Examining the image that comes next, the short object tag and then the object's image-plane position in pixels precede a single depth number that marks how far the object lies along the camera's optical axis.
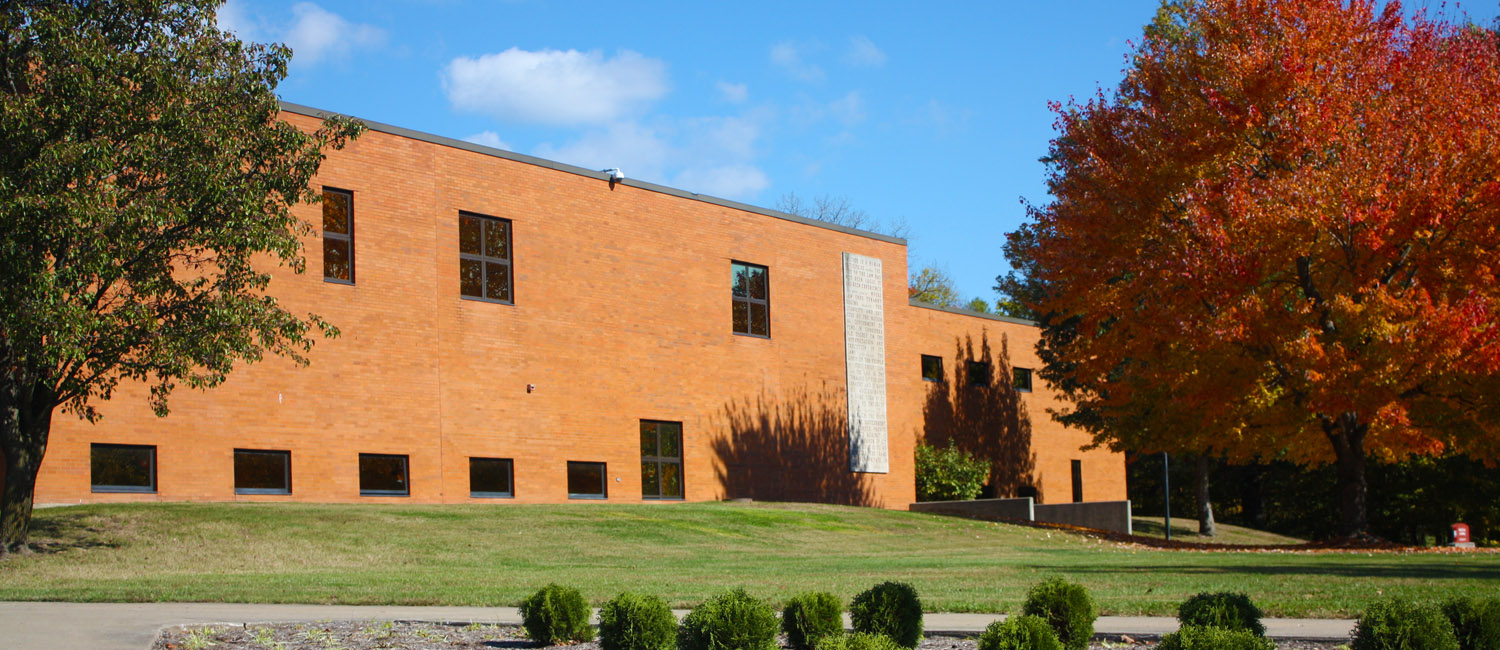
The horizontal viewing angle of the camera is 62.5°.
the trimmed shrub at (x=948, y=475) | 38.56
